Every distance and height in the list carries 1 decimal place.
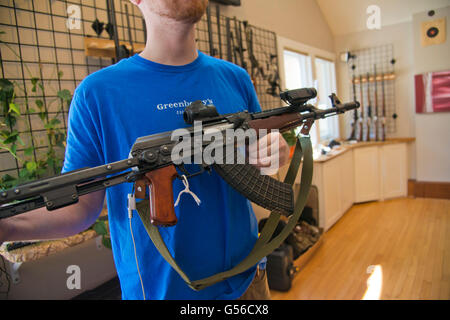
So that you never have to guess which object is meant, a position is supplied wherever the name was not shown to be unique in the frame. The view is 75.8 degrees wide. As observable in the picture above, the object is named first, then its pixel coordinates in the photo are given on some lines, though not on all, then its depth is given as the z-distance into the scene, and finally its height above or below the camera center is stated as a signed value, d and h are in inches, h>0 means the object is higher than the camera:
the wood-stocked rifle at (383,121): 159.5 -5.9
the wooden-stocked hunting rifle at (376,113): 161.8 -1.6
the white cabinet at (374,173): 148.6 -33.0
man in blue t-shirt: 25.8 -1.8
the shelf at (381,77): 158.9 +18.4
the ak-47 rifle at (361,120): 166.4 -4.7
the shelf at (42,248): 40.3 -16.0
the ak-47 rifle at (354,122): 168.4 -5.9
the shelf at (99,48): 52.6 +15.5
